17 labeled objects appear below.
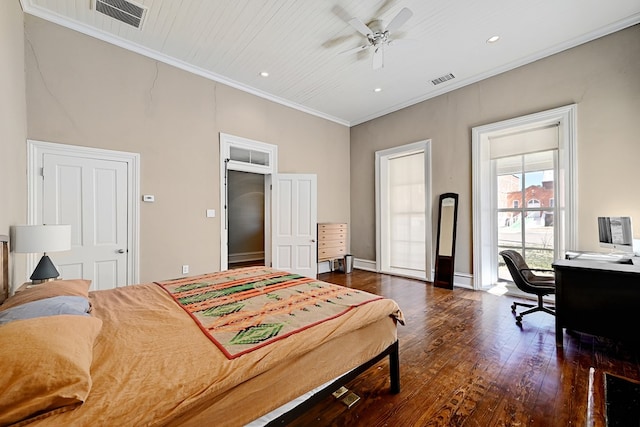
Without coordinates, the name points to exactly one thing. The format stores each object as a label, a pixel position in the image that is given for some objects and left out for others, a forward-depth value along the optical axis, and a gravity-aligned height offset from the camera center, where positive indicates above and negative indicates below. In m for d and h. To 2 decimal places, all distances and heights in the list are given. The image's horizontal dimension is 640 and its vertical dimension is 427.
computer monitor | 2.85 -0.22
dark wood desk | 2.26 -0.77
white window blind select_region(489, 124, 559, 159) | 3.87 +1.11
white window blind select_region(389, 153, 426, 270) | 5.37 +0.05
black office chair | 2.98 -0.81
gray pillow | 1.26 -0.48
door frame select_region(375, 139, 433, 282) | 5.01 +0.43
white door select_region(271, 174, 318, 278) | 5.04 -0.23
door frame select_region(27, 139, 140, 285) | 2.89 +0.38
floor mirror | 4.65 -0.48
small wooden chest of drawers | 5.54 -0.59
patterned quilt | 1.38 -0.62
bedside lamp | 2.20 -0.23
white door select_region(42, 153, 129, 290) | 3.05 +0.03
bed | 0.87 -0.63
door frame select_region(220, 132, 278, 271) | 4.38 +0.82
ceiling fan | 2.80 +2.14
